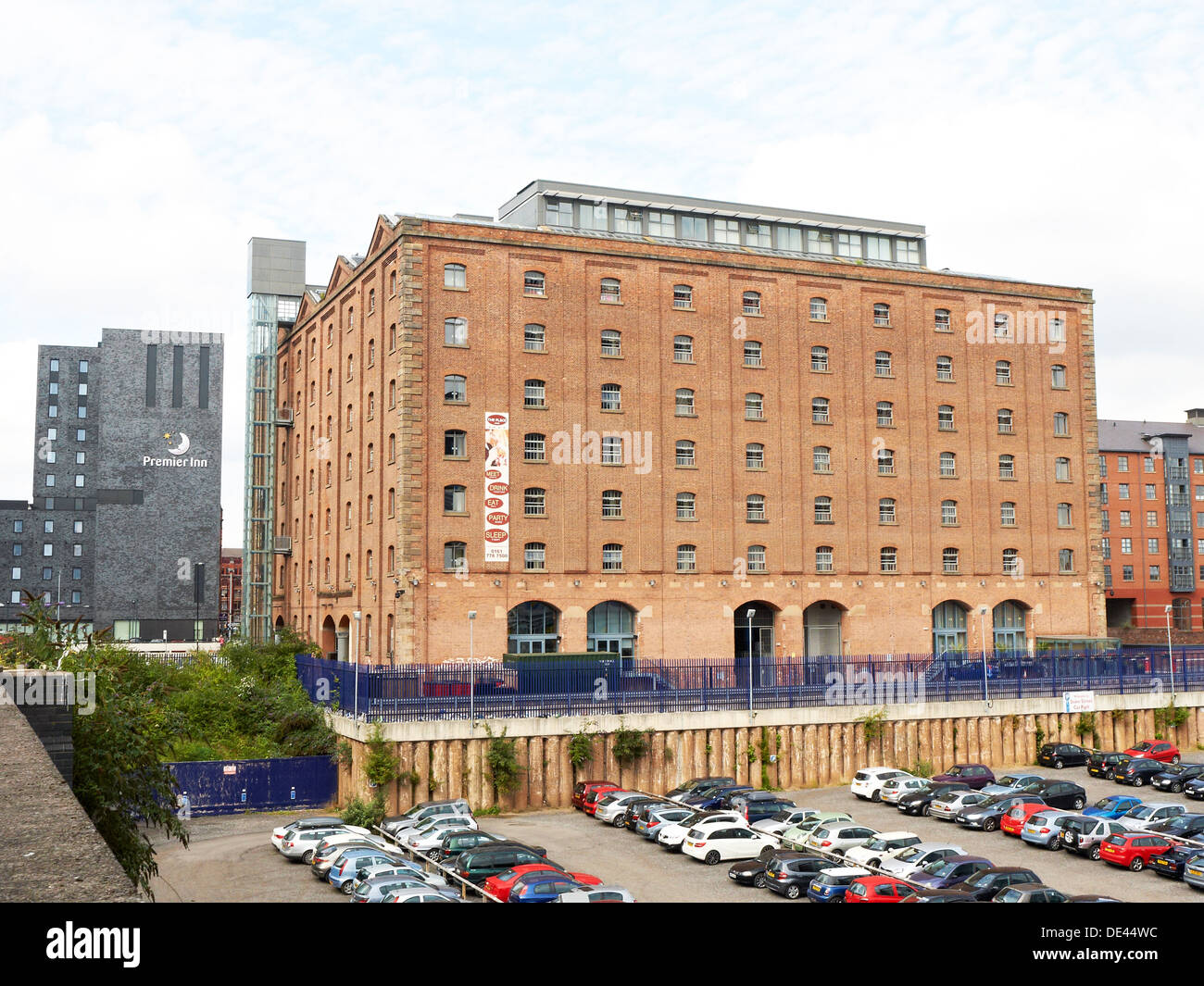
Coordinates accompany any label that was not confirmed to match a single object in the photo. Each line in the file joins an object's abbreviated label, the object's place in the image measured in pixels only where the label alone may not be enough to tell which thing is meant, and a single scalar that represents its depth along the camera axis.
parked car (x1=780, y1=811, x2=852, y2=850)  33.72
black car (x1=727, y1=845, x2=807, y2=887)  30.12
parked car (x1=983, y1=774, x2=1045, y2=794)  41.06
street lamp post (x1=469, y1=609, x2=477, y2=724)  41.33
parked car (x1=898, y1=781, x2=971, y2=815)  40.03
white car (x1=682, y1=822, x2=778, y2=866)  33.00
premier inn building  100.56
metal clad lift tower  78.00
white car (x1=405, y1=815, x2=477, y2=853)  33.39
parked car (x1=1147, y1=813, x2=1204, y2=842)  33.97
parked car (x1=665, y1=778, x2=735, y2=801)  41.59
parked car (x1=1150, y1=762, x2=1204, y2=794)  44.12
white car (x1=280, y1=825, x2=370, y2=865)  33.53
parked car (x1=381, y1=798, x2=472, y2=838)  36.81
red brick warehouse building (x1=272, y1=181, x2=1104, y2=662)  55.56
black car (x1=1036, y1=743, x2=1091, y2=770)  49.41
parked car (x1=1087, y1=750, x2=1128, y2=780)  46.94
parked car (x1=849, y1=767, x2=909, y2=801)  42.73
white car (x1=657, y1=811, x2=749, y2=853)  34.16
